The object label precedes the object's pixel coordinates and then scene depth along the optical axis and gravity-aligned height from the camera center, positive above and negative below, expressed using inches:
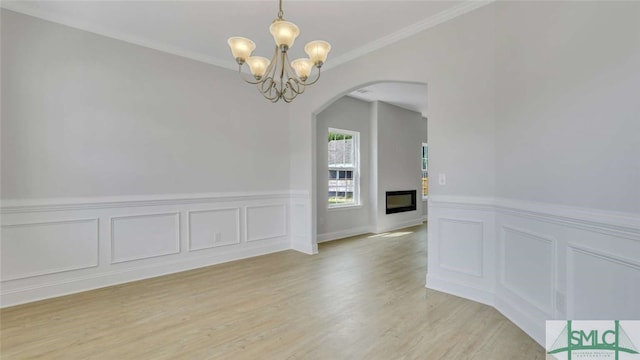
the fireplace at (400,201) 267.0 -19.4
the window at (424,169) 317.7 +12.9
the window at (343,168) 237.5 +11.0
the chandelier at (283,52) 81.0 +39.8
